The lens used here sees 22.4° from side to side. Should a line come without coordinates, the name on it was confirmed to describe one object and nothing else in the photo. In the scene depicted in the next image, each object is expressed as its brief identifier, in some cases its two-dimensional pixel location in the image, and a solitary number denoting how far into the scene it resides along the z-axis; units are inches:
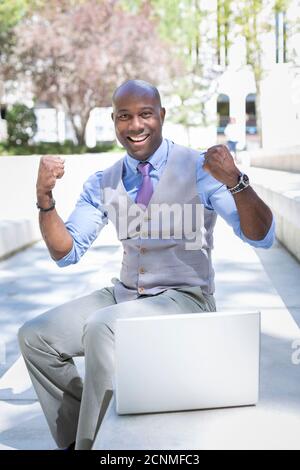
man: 97.4
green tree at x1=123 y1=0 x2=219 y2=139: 1450.5
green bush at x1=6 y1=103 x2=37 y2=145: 1370.6
